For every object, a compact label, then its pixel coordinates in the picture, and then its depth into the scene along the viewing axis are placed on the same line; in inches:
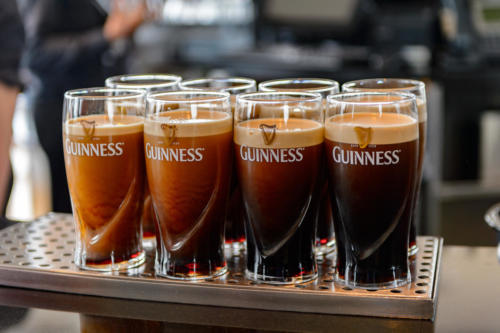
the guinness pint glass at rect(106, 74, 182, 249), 49.4
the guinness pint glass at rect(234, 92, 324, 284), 44.0
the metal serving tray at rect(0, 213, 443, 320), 43.4
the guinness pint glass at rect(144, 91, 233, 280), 44.4
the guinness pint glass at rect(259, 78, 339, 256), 48.0
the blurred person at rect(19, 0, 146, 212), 99.0
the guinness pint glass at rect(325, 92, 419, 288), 43.2
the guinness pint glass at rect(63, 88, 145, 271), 45.6
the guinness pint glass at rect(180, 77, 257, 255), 48.1
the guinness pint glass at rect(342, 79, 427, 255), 46.3
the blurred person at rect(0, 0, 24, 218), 68.7
